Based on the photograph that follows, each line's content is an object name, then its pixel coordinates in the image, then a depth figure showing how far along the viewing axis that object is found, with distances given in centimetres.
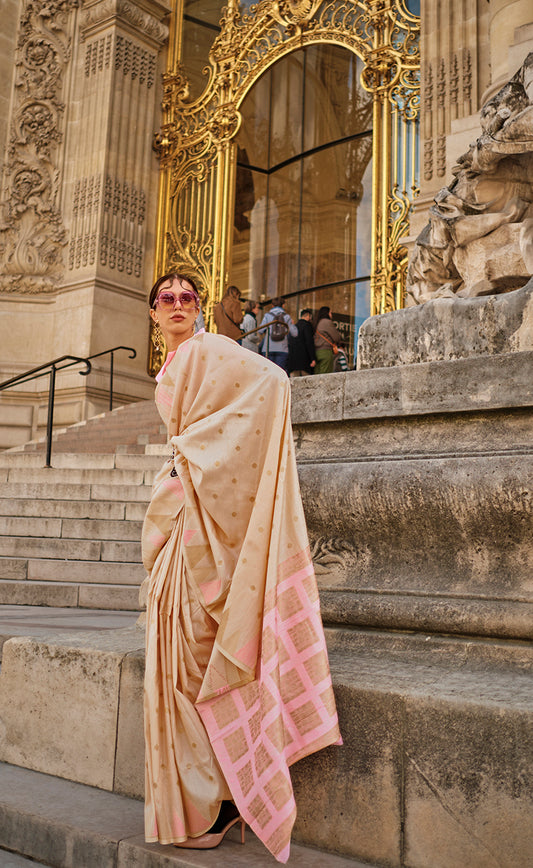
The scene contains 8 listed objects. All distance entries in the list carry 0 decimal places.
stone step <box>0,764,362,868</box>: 174
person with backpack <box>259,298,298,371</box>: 1001
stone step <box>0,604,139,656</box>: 346
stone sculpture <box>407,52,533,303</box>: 297
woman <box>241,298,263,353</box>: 1062
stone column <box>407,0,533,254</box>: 873
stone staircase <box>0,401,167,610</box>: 485
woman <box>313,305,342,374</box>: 1033
